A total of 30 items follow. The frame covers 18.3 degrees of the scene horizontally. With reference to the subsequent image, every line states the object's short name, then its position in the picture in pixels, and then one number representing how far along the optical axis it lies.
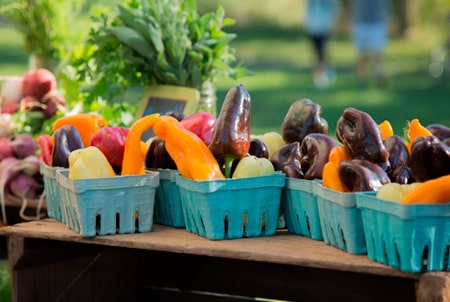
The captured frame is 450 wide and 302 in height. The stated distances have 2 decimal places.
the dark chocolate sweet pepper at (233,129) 3.40
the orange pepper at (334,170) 3.16
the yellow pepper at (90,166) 3.53
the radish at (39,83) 5.63
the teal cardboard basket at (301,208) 3.37
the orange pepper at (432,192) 2.84
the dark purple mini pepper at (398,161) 3.18
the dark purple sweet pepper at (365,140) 3.19
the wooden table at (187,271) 3.17
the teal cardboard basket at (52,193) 3.87
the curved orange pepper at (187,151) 3.40
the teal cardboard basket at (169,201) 3.68
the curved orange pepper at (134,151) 3.57
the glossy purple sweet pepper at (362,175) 3.06
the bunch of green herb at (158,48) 4.94
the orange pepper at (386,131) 3.61
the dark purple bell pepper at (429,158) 3.00
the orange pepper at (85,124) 4.02
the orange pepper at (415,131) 3.32
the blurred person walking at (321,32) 18.21
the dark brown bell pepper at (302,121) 3.65
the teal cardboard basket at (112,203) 3.50
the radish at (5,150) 5.19
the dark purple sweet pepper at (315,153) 3.39
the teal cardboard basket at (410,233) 2.82
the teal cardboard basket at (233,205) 3.36
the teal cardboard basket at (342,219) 3.07
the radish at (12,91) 5.77
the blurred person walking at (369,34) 18.04
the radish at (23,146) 5.15
